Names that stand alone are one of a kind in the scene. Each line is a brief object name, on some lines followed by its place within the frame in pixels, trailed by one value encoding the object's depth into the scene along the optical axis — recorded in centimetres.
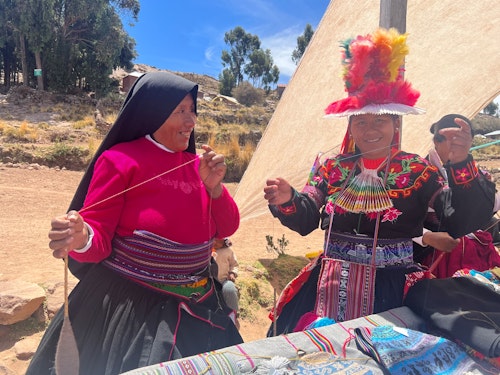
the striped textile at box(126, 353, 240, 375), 114
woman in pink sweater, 138
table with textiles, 120
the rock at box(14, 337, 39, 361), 231
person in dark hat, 197
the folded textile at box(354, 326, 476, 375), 127
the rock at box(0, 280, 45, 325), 249
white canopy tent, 263
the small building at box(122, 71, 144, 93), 2787
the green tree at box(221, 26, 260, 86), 4371
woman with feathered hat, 166
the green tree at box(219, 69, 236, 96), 3878
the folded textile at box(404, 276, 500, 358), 134
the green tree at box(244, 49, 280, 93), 4325
